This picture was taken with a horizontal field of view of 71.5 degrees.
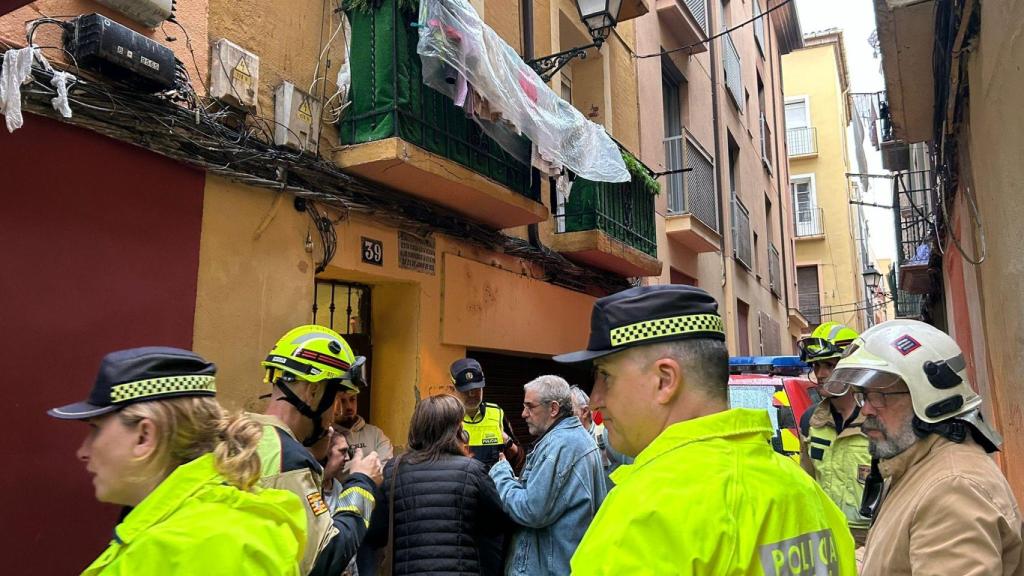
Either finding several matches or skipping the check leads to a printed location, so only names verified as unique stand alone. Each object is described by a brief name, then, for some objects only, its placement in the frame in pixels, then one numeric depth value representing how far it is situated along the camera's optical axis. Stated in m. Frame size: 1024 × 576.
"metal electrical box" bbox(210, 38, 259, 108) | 4.63
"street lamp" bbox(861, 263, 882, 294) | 21.02
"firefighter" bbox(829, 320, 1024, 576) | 2.00
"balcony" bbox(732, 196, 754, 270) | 15.16
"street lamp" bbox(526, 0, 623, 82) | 7.32
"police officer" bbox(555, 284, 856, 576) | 1.33
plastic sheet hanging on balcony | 5.55
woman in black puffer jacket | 3.38
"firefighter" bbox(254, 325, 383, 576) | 2.41
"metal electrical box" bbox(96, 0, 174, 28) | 4.06
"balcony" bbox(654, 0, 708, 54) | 12.34
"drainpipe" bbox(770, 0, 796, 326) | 23.04
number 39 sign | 5.82
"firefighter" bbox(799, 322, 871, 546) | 3.93
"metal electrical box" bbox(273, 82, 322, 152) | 5.09
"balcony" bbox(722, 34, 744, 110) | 15.99
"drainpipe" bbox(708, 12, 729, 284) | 14.60
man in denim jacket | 3.54
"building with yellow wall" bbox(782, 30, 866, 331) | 29.12
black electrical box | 3.78
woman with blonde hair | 1.66
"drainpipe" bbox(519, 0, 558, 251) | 8.45
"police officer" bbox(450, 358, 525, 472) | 5.54
